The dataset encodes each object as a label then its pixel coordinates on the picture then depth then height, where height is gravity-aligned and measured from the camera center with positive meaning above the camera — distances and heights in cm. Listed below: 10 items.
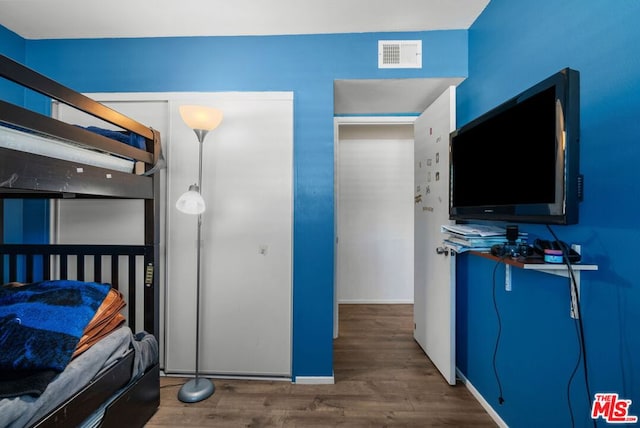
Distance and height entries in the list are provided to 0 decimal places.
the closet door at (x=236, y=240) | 206 -20
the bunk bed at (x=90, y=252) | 99 -26
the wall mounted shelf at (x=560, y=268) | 100 -19
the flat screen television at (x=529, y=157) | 100 +25
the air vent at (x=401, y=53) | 208 +119
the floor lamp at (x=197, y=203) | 171 +6
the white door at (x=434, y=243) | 195 -23
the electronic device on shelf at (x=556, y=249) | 104 -13
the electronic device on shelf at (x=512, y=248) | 116 -13
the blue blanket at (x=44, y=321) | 102 -44
